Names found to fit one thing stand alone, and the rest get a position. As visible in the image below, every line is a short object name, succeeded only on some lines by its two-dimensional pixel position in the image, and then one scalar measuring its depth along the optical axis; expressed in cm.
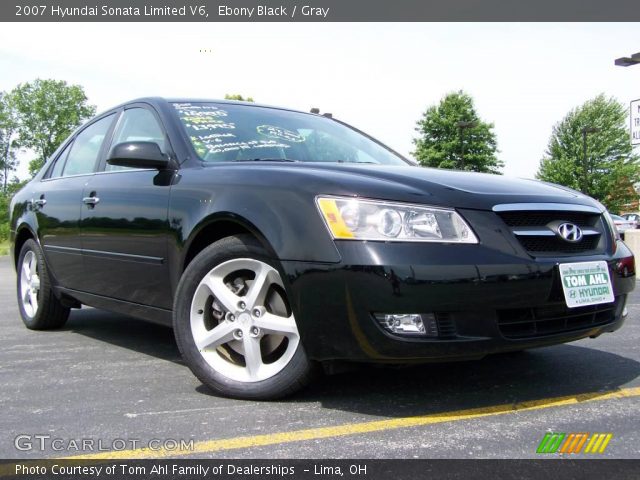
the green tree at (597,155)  4853
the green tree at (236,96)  2851
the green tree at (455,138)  5069
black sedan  251
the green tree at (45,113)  6656
